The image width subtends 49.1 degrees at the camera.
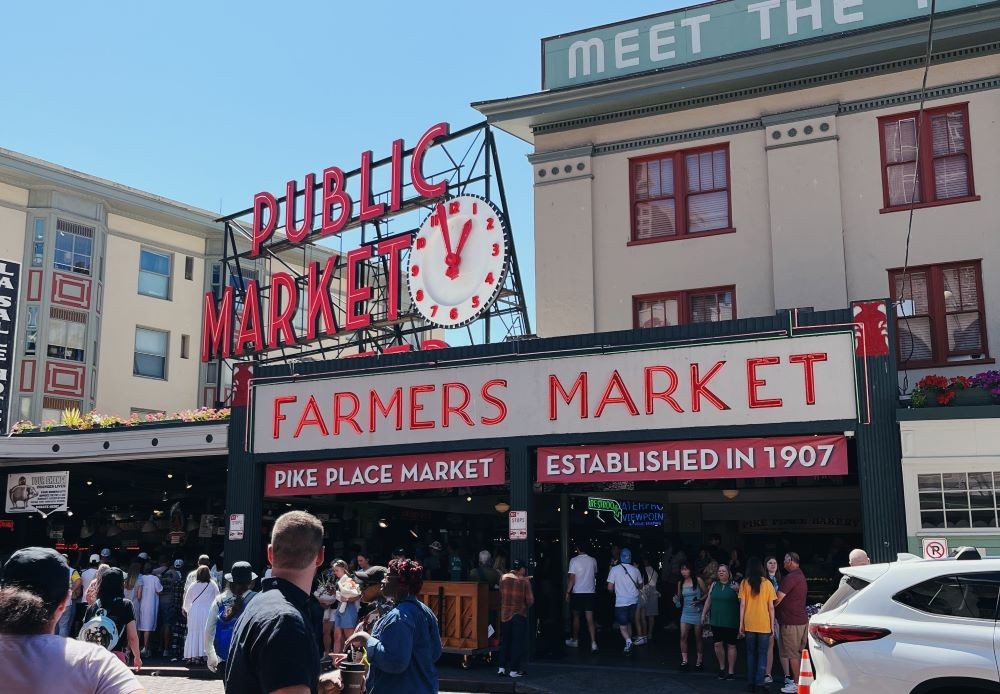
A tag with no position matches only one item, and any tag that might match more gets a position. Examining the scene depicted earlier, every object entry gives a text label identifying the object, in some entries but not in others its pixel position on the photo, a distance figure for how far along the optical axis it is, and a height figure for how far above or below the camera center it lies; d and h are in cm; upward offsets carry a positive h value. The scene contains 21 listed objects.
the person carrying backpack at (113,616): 933 -80
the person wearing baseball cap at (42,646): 410 -45
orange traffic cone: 942 -130
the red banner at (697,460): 1706 +106
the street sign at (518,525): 1842 +2
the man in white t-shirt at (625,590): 1892 -110
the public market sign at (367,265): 2341 +587
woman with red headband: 669 -71
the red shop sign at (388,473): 1944 +97
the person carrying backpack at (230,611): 1177 -91
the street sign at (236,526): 2141 +1
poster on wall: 2475 +80
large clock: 2312 +568
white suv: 822 -82
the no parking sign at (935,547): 1575 -32
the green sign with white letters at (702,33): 2066 +962
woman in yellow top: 1504 -120
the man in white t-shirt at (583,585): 1948 -104
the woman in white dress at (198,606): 1770 -128
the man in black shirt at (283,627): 448 -42
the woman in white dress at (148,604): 1983 -139
